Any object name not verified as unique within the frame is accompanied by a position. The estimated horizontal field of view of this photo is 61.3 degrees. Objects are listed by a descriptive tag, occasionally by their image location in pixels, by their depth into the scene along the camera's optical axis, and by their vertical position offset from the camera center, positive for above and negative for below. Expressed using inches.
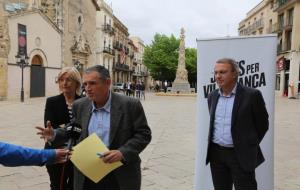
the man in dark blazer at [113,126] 69.3 -12.0
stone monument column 1065.6 +32.9
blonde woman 90.6 -9.9
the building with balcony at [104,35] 1437.5 +286.2
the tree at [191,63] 1720.1 +150.6
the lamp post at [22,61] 636.8 +57.0
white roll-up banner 109.0 +4.2
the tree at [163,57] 1598.4 +177.5
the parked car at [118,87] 1246.3 -14.8
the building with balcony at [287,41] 1016.2 +188.3
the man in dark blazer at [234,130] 84.8 -15.5
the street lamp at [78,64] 1005.7 +79.4
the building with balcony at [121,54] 1701.8 +211.2
